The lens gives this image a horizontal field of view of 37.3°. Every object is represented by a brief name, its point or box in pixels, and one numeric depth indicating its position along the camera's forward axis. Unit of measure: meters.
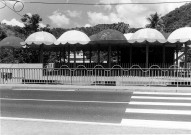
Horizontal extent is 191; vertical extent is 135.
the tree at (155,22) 57.59
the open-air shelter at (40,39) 22.91
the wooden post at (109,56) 23.58
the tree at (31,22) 35.56
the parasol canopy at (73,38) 22.30
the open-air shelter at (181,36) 21.11
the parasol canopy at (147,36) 21.36
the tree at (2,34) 41.45
